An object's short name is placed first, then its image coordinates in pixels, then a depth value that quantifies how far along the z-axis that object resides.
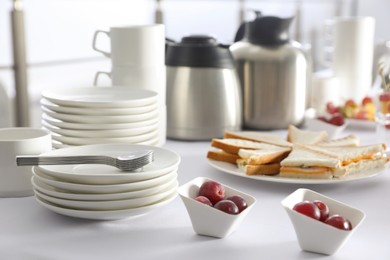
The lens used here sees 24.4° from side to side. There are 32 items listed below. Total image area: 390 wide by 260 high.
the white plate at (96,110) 1.36
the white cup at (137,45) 1.49
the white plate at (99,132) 1.38
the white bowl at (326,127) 1.62
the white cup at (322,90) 1.95
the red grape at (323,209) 1.11
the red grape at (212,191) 1.16
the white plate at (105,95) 1.40
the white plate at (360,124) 1.74
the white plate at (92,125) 1.37
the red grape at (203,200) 1.13
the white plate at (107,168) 1.15
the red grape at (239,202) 1.14
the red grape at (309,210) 1.09
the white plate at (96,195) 1.15
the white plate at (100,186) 1.15
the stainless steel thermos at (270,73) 1.67
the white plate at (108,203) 1.15
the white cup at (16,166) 1.24
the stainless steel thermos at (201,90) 1.59
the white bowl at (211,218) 1.12
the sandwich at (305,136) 1.47
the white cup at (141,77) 1.52
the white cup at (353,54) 2.02
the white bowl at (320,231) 1.08
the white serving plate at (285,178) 1.30
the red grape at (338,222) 1.08
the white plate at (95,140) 1.38
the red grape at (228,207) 1.12
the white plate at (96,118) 1.37
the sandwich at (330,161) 1.31
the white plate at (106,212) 1.15
